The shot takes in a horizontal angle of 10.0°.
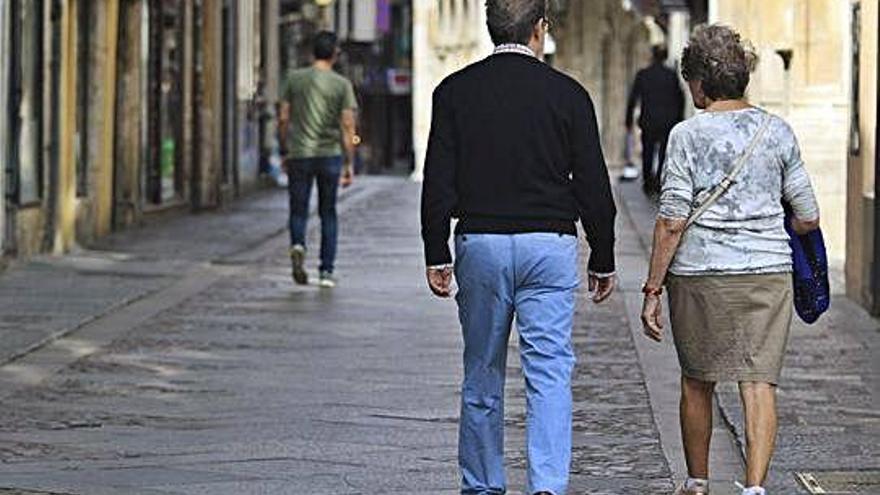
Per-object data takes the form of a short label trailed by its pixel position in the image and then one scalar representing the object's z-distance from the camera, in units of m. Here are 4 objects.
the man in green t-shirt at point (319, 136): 35.54
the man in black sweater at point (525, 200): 15.75
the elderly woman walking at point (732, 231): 16.37
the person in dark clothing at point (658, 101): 58.64
